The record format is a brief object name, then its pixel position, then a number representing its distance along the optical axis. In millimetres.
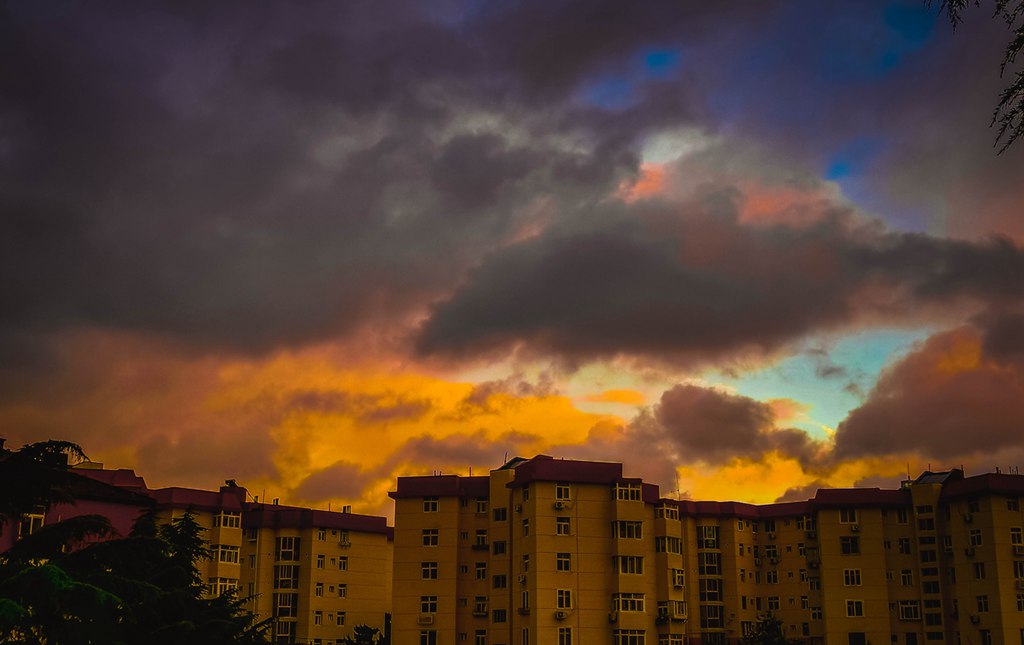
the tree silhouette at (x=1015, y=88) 13109
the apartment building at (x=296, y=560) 81250
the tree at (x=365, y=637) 80038
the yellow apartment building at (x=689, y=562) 69562
